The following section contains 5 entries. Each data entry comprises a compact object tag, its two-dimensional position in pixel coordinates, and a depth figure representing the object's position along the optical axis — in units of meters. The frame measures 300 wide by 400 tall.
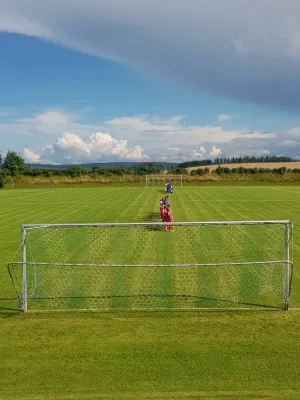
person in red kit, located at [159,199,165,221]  19.55
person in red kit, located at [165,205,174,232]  19.16
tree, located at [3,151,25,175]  97.32
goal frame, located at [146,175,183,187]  75.81
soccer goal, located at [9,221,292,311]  9.98
